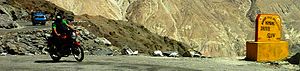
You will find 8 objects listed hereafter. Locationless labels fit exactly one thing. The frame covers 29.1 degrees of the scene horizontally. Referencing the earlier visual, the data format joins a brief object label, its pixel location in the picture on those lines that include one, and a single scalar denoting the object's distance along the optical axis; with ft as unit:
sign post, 60.85
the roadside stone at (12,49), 83.35
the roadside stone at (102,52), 86.09
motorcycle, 51.52
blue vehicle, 172.45
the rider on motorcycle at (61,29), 51.26
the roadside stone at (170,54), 77.76
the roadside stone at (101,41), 106.34
